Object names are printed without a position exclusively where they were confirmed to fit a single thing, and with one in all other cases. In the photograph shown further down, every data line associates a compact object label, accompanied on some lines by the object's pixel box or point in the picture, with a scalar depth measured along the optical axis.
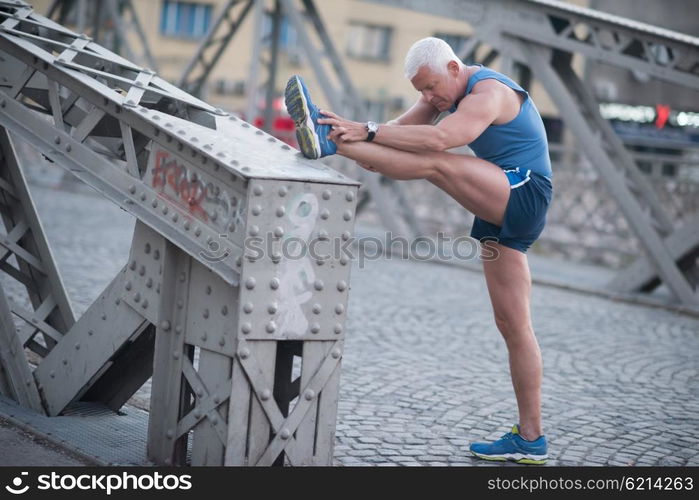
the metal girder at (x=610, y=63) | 21.52
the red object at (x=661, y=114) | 61.81
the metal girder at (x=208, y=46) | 32.81
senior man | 9.09
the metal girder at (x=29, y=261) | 11.12
